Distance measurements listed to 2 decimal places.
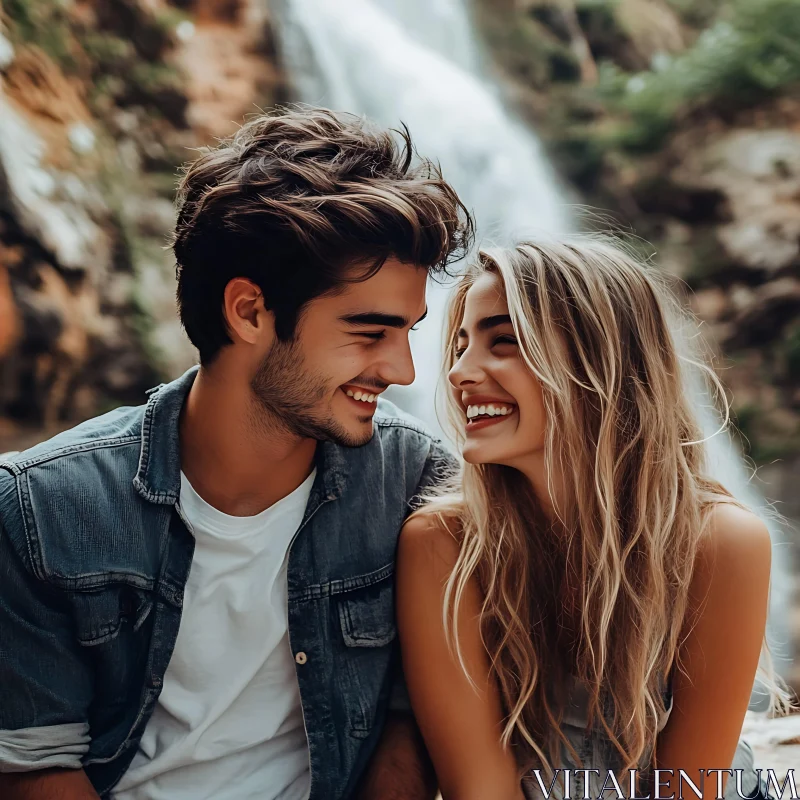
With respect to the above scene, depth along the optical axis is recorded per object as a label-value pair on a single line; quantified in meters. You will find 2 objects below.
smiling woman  1.79
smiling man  1.76
